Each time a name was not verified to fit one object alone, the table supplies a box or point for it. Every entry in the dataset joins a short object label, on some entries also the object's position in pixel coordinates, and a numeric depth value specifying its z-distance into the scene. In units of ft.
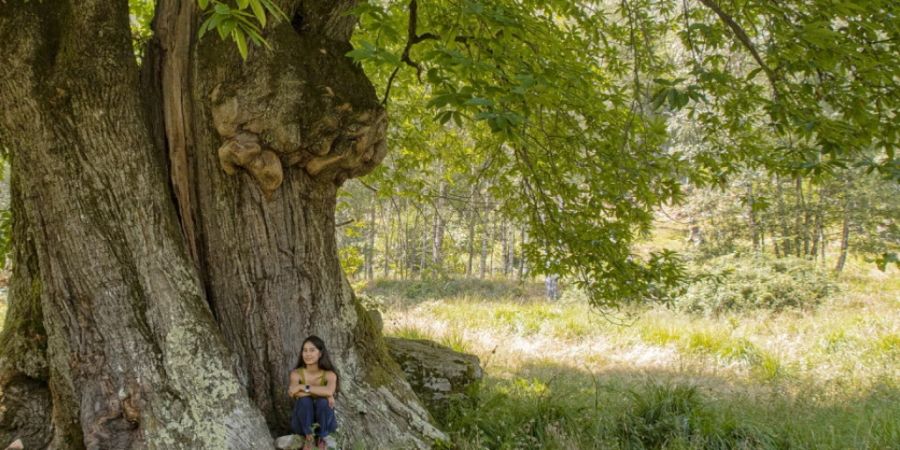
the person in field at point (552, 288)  60.79
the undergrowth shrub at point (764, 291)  44.70
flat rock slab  17.76
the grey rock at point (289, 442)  12.62
